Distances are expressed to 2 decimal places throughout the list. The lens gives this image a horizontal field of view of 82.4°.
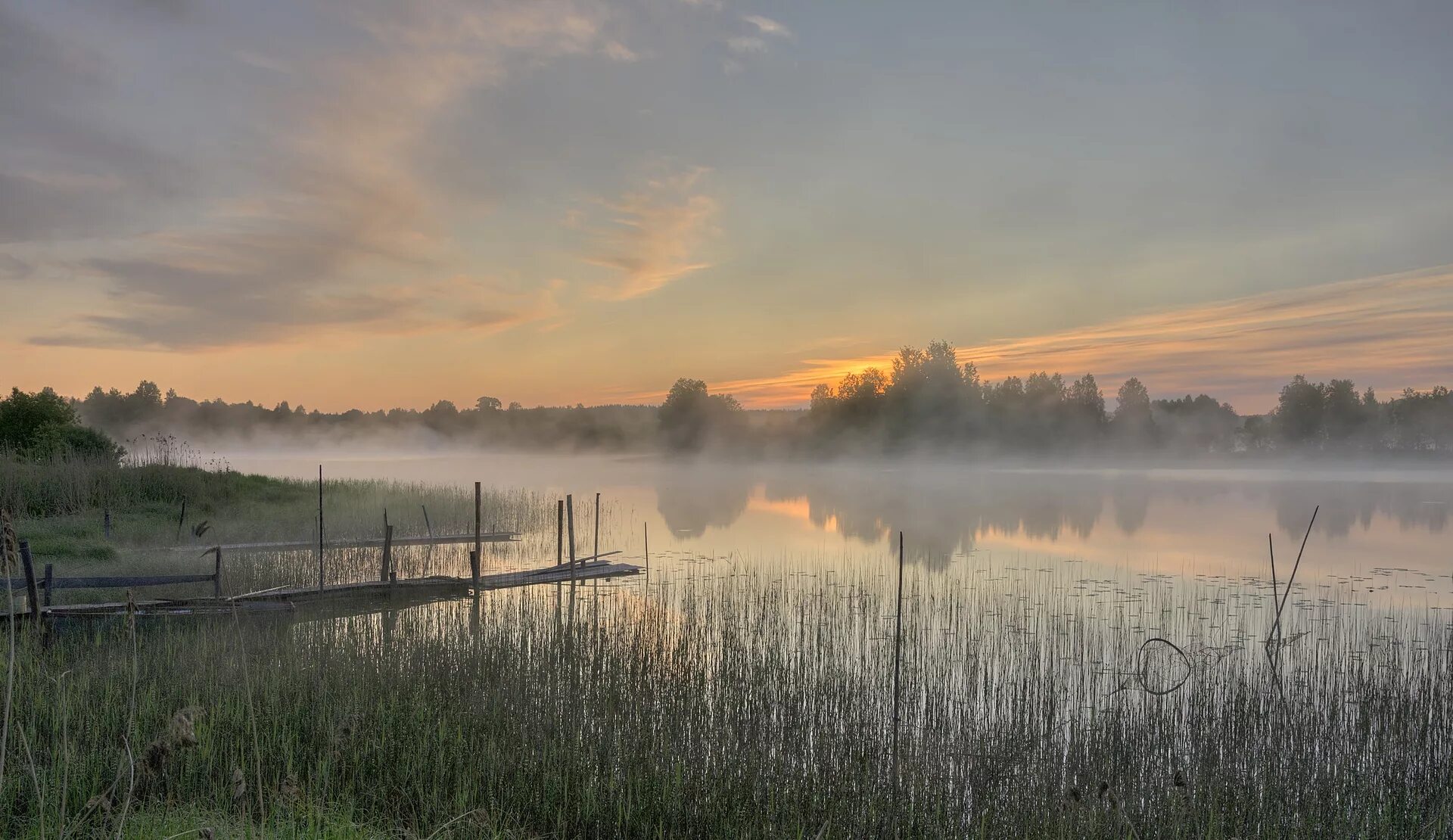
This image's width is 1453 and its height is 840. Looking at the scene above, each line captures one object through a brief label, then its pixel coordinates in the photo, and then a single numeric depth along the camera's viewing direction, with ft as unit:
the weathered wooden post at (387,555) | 53.88
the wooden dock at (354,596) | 39.37
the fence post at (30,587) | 33.37
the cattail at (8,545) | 10.82
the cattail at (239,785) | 10.14
